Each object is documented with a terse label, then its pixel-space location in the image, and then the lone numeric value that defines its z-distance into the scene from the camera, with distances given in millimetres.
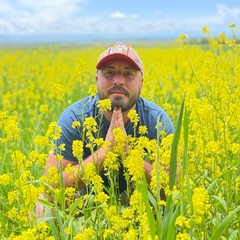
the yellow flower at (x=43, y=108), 2854
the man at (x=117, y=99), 3160
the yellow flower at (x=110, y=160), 2303
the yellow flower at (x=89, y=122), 2330
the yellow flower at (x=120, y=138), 2322
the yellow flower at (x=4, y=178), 2316
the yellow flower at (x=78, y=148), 2266
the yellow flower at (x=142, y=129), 2495
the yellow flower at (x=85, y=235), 1995
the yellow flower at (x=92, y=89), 2629
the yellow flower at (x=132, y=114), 2389
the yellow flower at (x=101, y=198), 2205
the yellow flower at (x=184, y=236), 1763
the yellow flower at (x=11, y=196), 2277
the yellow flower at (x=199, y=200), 1716
